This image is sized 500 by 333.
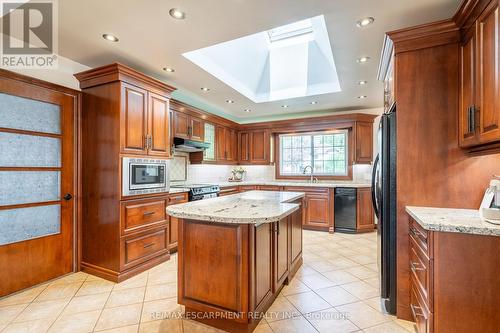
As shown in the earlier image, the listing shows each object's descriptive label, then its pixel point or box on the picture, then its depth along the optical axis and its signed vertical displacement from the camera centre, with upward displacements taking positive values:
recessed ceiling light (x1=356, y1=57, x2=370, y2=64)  2.91 +1.33
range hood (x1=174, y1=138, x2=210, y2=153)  3.74 +0.34
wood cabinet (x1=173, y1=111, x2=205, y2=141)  3.86 +0.69
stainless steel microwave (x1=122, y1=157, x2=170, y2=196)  2.70 -0.12
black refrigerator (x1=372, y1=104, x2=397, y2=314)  2.11 -0.41
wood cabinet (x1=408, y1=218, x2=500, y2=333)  1.42 -0.72
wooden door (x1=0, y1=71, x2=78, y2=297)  2.32 -0.18
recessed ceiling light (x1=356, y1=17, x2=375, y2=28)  2.15 +1.34
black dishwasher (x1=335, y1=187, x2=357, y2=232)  4.55 -0.83
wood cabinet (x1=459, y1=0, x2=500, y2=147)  1.50 +0.59
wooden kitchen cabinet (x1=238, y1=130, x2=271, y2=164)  5.76 +0.48
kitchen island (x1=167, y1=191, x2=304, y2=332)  1.72 -0.74
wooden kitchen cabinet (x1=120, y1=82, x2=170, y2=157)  2.72 +0.54
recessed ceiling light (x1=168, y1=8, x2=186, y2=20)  2.02 +1.32
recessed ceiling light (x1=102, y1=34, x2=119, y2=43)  2.38 +1.31
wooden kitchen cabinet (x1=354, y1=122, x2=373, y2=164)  4.89 +0.49
